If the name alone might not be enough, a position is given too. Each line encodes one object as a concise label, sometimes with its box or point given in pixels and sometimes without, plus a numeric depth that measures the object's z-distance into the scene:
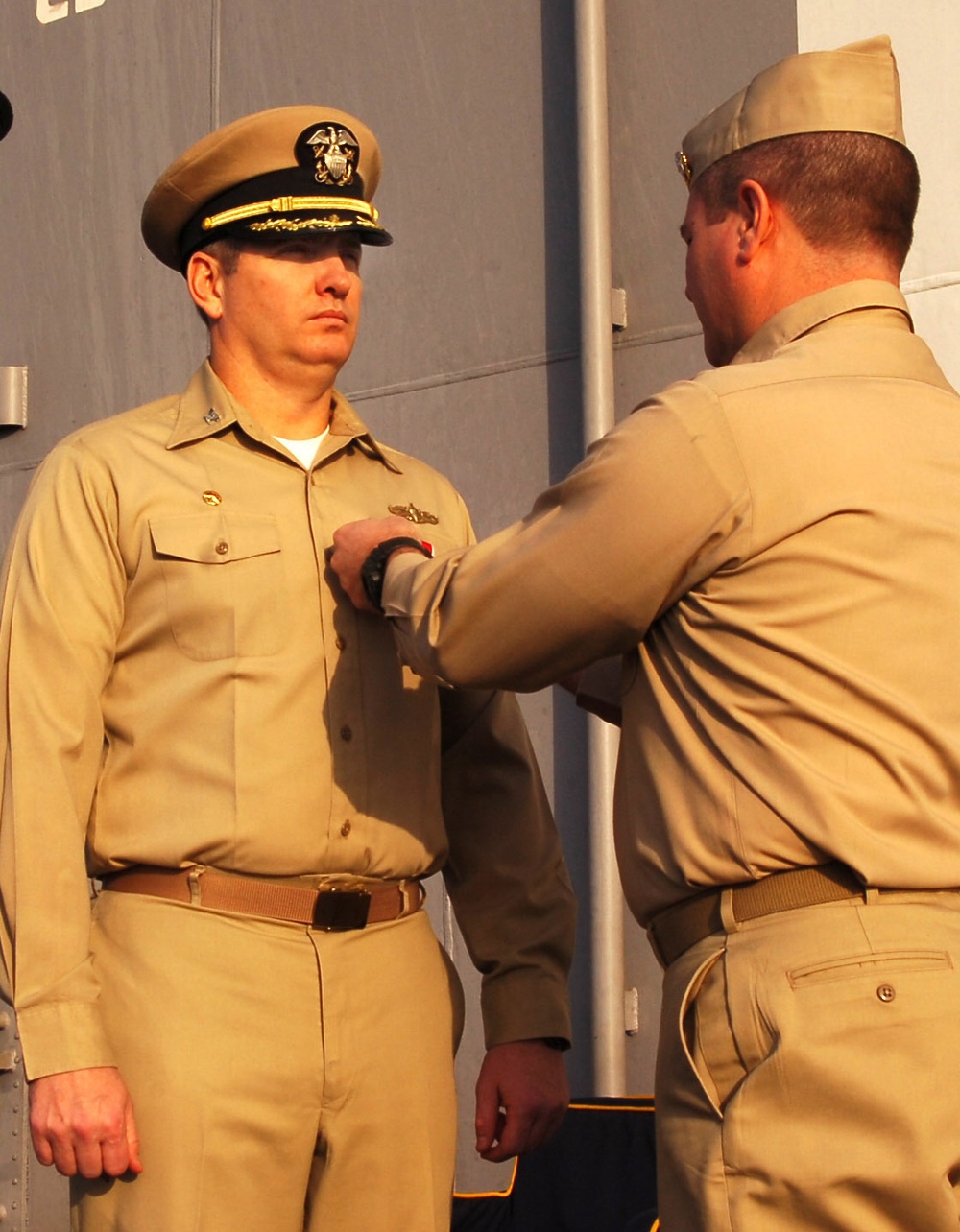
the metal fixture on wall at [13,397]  10.23
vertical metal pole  7.94
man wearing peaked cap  4.49
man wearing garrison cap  3.77
